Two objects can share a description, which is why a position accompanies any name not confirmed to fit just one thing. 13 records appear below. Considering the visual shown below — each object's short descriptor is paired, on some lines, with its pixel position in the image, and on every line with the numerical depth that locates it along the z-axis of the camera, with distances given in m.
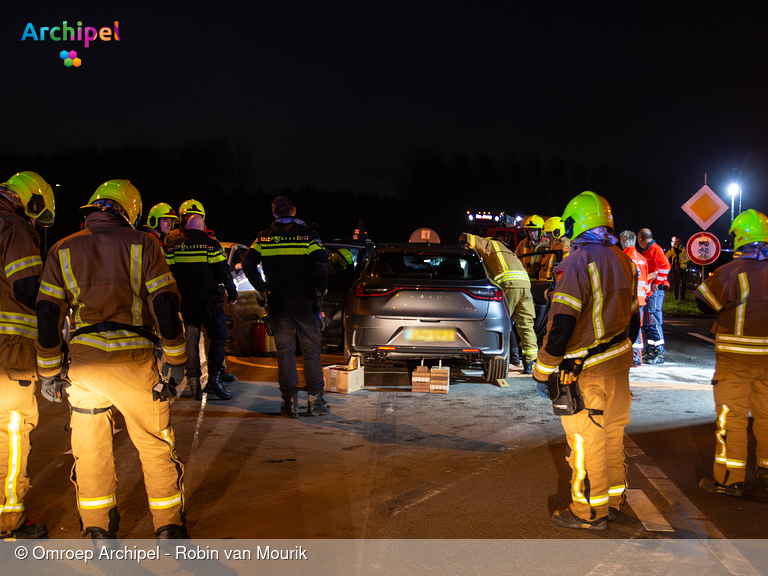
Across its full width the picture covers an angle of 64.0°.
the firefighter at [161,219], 7.45
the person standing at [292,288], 5.77
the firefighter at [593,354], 3.44
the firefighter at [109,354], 3.12
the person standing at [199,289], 6.35
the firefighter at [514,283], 7.74
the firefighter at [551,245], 8.73
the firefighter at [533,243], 8.98
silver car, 6.50
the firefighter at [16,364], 3.31
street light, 15.80
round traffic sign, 10.40
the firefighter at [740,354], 4.06
